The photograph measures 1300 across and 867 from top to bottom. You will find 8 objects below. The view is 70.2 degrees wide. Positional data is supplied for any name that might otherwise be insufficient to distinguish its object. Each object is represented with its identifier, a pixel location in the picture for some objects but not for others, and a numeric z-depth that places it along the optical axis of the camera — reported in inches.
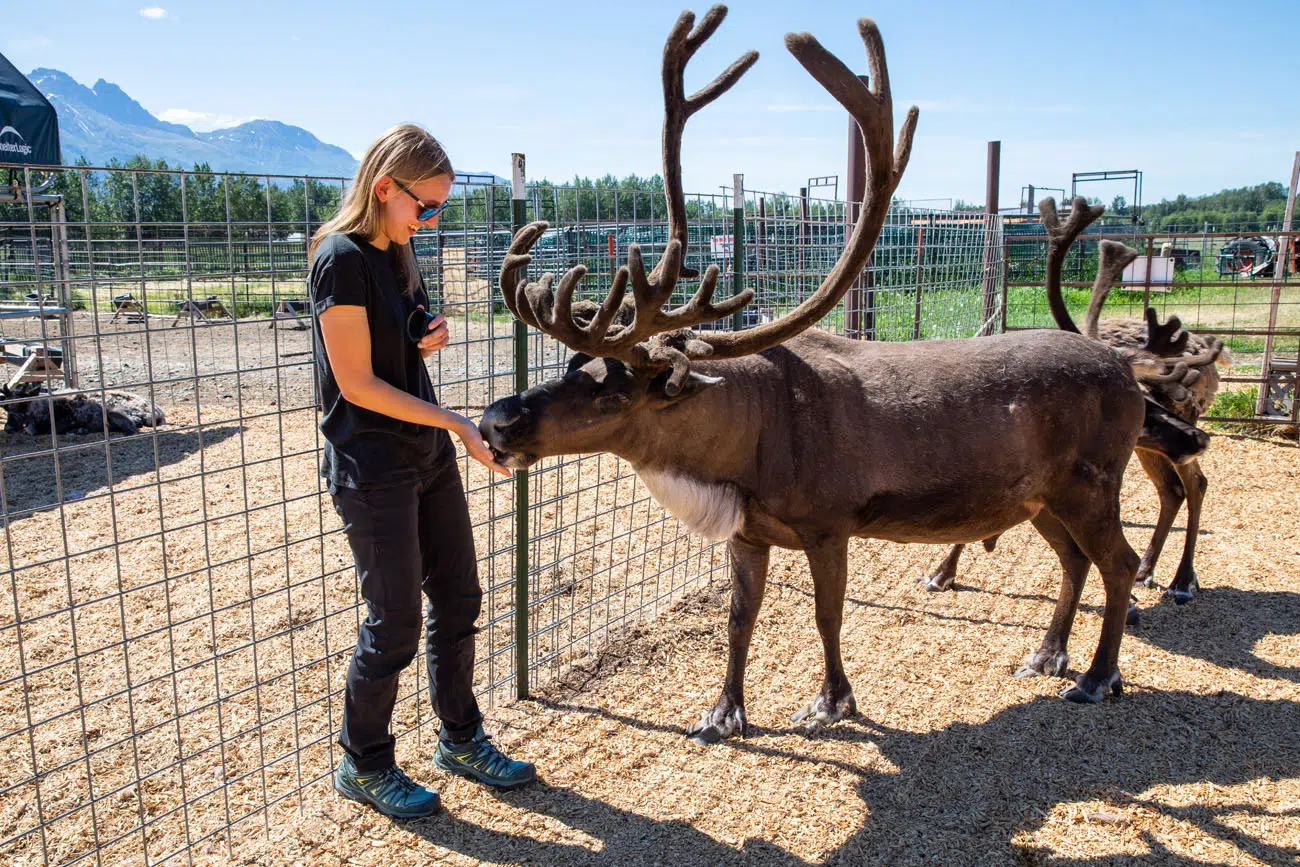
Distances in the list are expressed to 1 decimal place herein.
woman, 118.7
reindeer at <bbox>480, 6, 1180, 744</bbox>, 143.8
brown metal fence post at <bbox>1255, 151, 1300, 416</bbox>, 407.5
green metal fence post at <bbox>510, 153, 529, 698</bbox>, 162.7
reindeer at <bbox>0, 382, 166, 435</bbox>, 387.5
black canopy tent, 446.0
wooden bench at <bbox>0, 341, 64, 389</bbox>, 395.2
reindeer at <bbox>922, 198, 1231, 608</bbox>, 204.1
